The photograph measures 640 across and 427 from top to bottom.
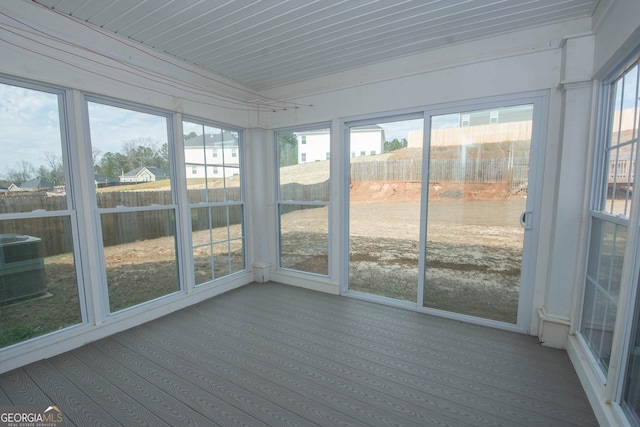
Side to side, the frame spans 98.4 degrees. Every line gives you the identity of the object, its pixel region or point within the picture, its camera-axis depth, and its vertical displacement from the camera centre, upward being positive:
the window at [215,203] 3.42 -0.25
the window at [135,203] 2.65 -0.20
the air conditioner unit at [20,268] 2.17 -0.67
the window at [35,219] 2.15 -0.28
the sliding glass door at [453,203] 2.69 -0.22
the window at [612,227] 1.64 -0.32
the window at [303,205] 3.79 -0.31
